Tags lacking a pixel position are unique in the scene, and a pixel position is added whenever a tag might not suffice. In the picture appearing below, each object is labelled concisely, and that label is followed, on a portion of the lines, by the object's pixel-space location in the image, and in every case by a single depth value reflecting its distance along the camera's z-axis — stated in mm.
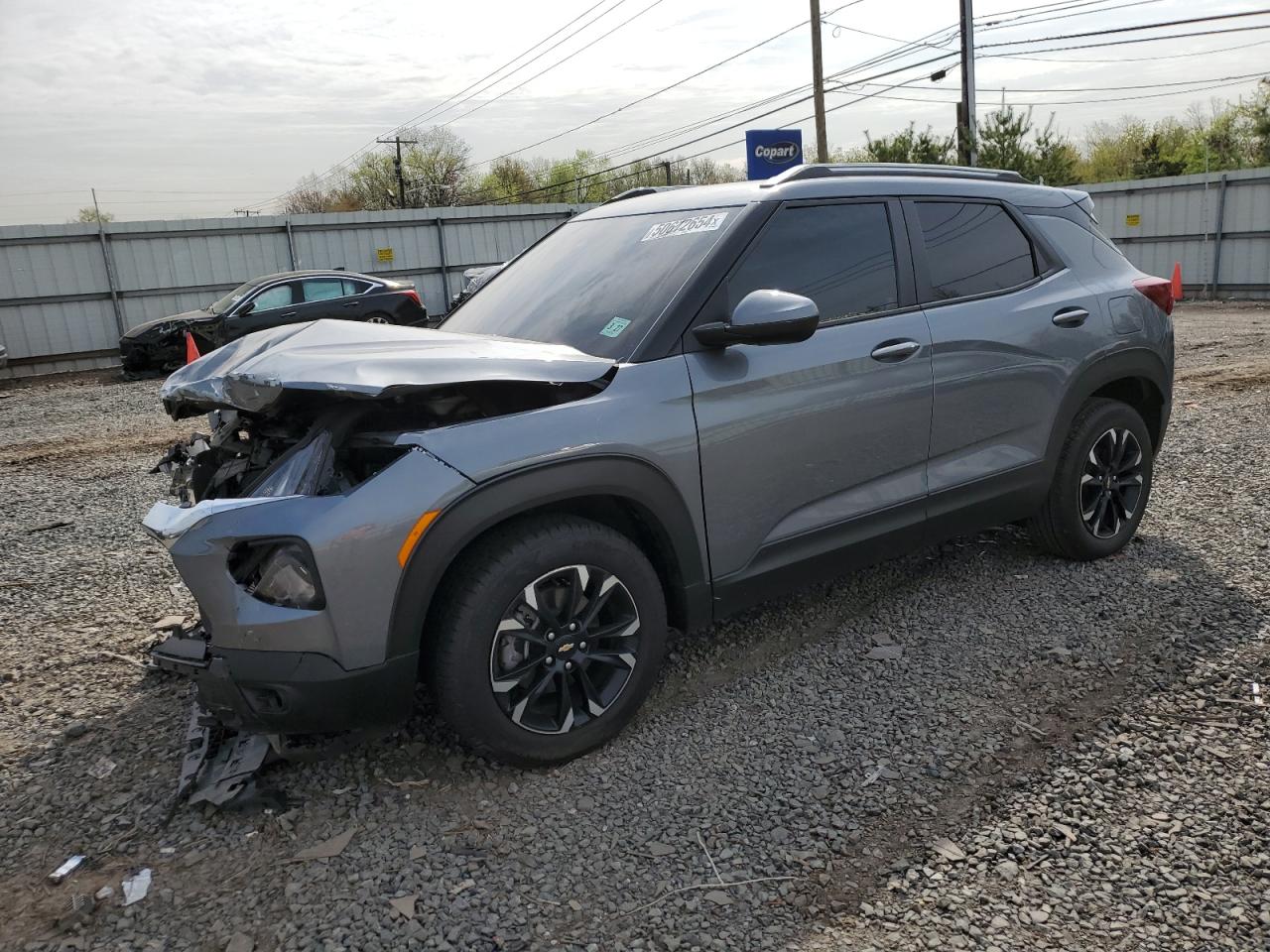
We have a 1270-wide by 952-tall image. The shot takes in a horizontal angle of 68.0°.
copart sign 12953
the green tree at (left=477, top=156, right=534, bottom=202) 69188
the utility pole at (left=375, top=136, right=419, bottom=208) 59431
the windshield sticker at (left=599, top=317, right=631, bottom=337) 3242
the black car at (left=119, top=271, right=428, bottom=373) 15227
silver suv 2635
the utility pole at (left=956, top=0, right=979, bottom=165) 21500
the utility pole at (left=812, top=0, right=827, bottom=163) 22984
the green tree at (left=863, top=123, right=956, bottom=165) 23625
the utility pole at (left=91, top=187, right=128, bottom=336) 19203
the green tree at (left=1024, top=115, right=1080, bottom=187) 22750
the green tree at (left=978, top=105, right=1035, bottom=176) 22156
